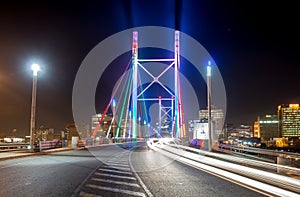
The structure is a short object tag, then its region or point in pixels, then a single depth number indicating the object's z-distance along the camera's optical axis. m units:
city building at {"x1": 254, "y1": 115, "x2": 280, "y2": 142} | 145.54
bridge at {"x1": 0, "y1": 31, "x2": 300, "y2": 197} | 9.01
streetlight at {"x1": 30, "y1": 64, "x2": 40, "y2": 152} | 25.17
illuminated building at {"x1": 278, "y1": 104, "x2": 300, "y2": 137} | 152.10
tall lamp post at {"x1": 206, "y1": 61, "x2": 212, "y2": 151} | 21.09
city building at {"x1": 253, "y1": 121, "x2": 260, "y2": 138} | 151.12
